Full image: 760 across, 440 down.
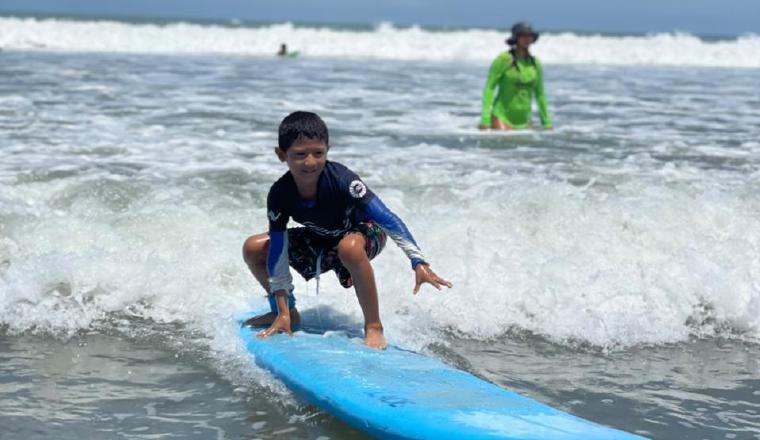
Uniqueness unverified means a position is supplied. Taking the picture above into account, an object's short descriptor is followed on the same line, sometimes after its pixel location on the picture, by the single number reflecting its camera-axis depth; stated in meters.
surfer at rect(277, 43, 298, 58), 55.28
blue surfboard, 5.78
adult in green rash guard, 20.06
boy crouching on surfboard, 7.66
